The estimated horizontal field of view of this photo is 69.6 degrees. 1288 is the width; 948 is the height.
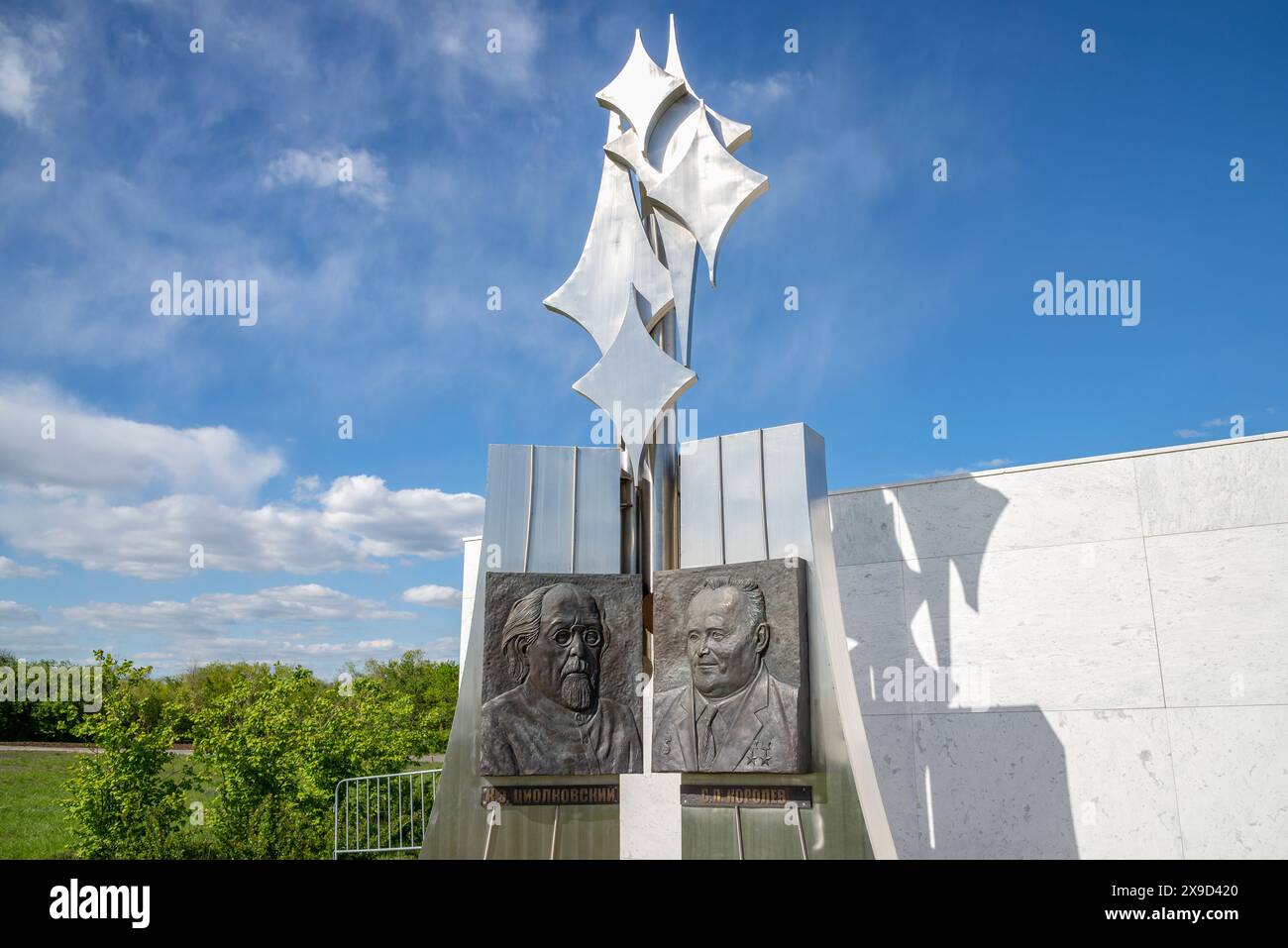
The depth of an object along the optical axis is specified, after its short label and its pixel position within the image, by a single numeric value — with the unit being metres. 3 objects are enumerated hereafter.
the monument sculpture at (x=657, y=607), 7.24
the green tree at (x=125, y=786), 11.76
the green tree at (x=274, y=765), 13.28
